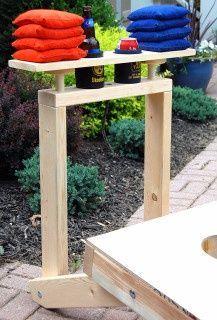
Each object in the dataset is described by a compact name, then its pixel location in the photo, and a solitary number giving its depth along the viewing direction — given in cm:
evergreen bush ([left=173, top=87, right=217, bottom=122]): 654
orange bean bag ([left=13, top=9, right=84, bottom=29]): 272
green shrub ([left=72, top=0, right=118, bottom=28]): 595
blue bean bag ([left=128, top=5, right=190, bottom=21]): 313
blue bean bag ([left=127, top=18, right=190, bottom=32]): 314
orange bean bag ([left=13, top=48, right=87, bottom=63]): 272
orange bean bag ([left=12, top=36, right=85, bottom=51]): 272
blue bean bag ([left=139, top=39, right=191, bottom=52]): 317
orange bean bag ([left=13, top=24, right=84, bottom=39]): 272
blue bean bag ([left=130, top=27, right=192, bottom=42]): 315
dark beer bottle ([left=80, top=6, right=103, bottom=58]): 294
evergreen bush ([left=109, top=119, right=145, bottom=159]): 523
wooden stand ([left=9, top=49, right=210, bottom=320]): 271
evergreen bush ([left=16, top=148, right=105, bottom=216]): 409
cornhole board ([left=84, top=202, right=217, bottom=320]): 225
